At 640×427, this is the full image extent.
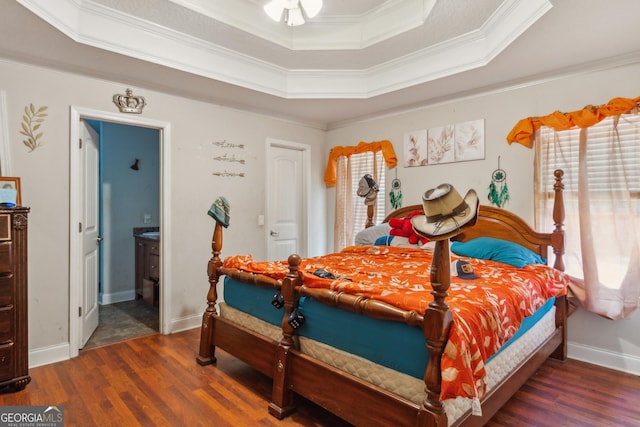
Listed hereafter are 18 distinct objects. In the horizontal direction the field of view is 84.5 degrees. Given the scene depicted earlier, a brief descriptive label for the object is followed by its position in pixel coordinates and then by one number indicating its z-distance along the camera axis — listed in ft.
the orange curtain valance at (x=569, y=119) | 8.91
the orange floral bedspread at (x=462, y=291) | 4.80
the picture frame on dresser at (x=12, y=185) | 8.45
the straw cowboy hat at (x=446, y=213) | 4.54
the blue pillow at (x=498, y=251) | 9.09
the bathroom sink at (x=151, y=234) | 14.30
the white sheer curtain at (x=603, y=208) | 8.84
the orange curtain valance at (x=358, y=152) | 14.03
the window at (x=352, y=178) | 14.53
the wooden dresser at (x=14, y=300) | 7.80
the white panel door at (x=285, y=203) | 14.87
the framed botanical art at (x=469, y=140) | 11.69
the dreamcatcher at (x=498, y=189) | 11.17
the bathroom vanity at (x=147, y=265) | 13.89
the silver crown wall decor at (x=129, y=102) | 10.61
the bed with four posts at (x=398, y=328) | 4.89
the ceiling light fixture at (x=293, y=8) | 7.28
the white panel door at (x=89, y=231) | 10.34
